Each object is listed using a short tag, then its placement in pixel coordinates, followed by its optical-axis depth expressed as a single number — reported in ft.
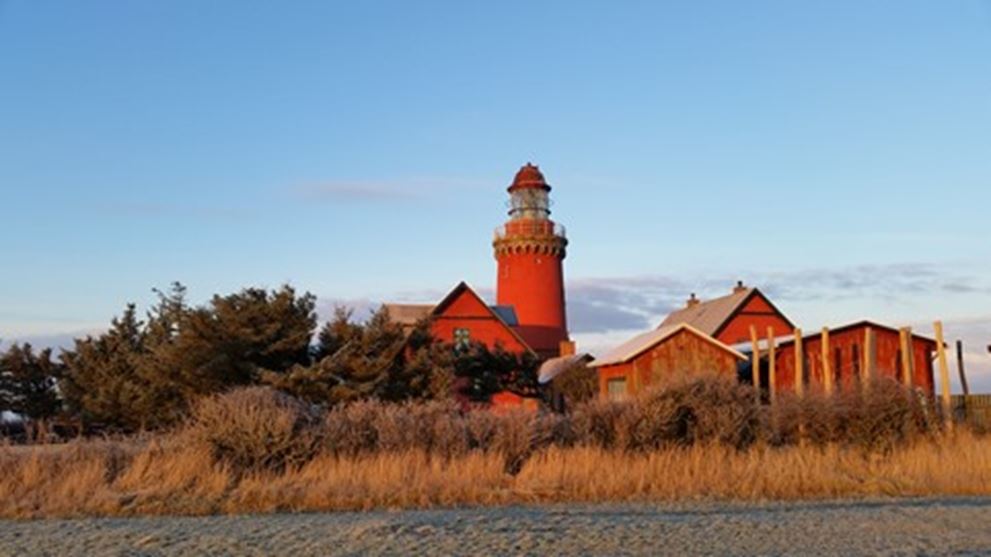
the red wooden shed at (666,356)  96.63
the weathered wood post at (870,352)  74.55
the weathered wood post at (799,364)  74.10
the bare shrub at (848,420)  63.72
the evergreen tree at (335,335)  100.89
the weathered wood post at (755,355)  80.87
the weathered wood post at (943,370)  74.08
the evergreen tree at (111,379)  104.01
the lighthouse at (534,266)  157.38
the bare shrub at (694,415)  61.31
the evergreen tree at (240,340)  94.73
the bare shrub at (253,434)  54.49
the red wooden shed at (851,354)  98.17
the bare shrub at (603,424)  60.49
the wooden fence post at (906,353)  77.05
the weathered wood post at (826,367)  67.87
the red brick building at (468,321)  134.31
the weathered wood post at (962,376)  89.33
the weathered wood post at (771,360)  80.74
